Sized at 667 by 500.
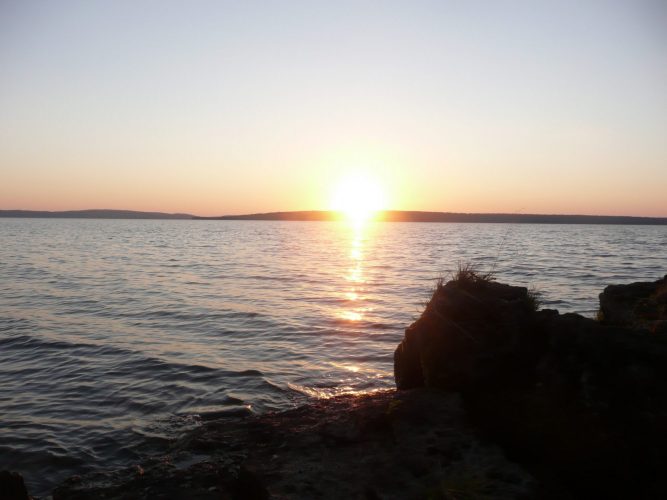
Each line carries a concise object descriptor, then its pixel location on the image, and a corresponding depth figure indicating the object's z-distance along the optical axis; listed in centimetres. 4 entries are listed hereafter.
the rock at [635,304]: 824
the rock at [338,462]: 526
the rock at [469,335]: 718
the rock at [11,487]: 520
